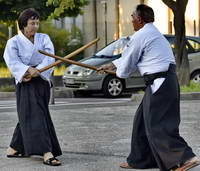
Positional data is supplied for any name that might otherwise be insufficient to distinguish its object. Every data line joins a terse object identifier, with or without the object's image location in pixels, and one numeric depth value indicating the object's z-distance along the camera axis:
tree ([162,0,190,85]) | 16.28
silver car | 16.92
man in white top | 6.39
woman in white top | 7.14
